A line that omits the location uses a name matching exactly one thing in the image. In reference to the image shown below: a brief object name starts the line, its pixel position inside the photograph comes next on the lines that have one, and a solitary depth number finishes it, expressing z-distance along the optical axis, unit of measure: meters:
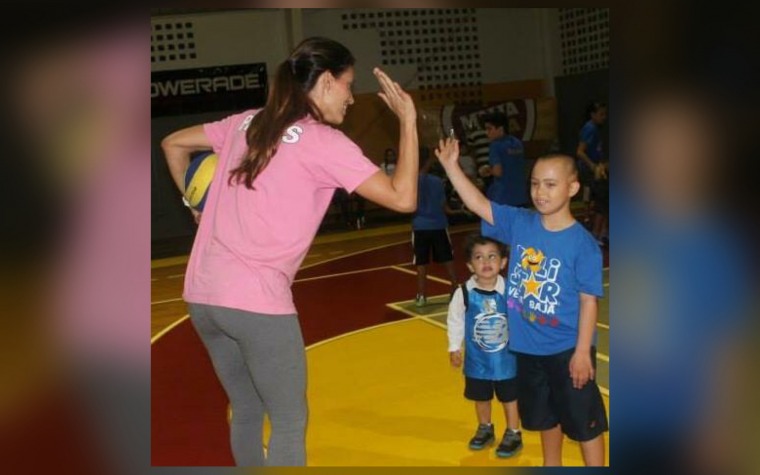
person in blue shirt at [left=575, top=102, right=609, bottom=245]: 6.74
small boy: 2.95
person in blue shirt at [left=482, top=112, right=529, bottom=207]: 5.14
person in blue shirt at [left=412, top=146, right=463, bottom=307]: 5.17
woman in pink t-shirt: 1.98
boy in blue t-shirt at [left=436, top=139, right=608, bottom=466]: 2.30
